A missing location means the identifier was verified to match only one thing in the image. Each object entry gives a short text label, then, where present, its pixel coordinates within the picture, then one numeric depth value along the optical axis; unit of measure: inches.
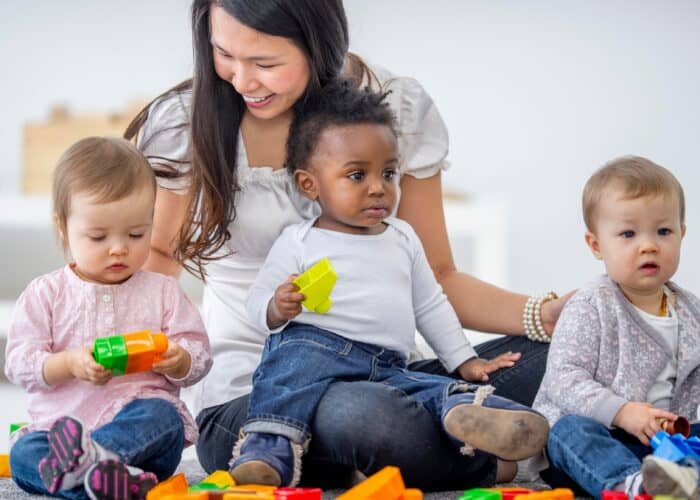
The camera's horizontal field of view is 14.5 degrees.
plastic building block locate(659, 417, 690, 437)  124.4
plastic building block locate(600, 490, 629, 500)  119.0
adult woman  131.2
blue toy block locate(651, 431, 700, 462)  120.8
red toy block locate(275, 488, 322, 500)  119.0
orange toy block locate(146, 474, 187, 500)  121.7
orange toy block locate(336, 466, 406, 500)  117.7
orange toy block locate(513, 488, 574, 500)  119.3
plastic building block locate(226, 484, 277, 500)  118.6
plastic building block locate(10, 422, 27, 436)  130.8
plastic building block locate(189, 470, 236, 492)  121.5
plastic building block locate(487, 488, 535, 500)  121.3
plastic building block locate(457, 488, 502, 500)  118.9
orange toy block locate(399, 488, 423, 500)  120.0
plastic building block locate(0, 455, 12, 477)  132.6
